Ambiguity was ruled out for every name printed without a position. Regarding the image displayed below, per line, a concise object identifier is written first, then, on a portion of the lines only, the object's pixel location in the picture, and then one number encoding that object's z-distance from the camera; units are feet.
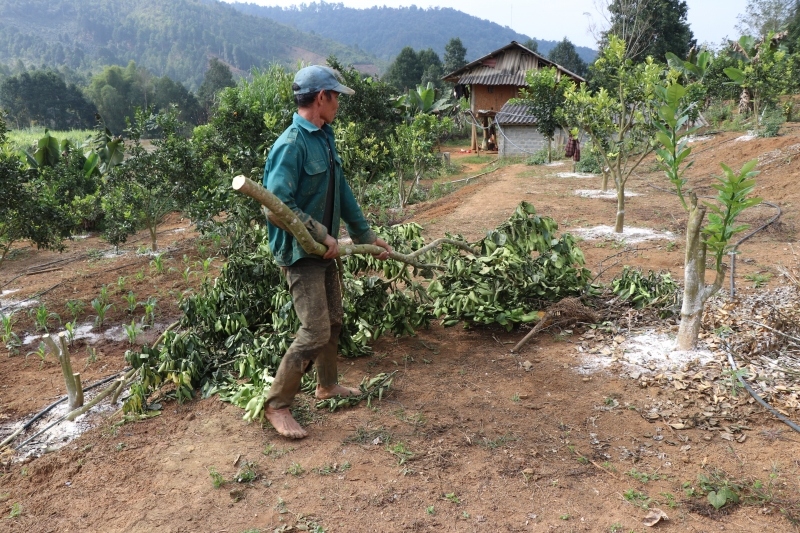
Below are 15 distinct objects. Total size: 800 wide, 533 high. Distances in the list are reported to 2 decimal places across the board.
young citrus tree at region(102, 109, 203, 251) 30.71
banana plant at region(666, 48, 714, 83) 59.36
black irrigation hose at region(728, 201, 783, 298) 19.33
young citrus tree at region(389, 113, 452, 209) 43.14
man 10.48
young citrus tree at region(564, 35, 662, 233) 28.40
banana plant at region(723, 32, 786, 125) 60.64
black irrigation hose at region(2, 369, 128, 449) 13.62
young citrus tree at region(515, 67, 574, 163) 47.60
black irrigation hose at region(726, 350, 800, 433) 10.49
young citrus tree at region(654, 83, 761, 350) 11.51
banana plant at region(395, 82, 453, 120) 70.33
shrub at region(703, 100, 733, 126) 78.75
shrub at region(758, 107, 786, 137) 57.31
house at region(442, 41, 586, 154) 93.15
